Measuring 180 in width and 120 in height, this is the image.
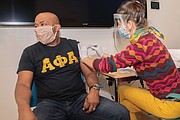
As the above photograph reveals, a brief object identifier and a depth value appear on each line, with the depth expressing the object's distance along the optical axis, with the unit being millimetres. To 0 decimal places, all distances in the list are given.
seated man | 1419
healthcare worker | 1333
